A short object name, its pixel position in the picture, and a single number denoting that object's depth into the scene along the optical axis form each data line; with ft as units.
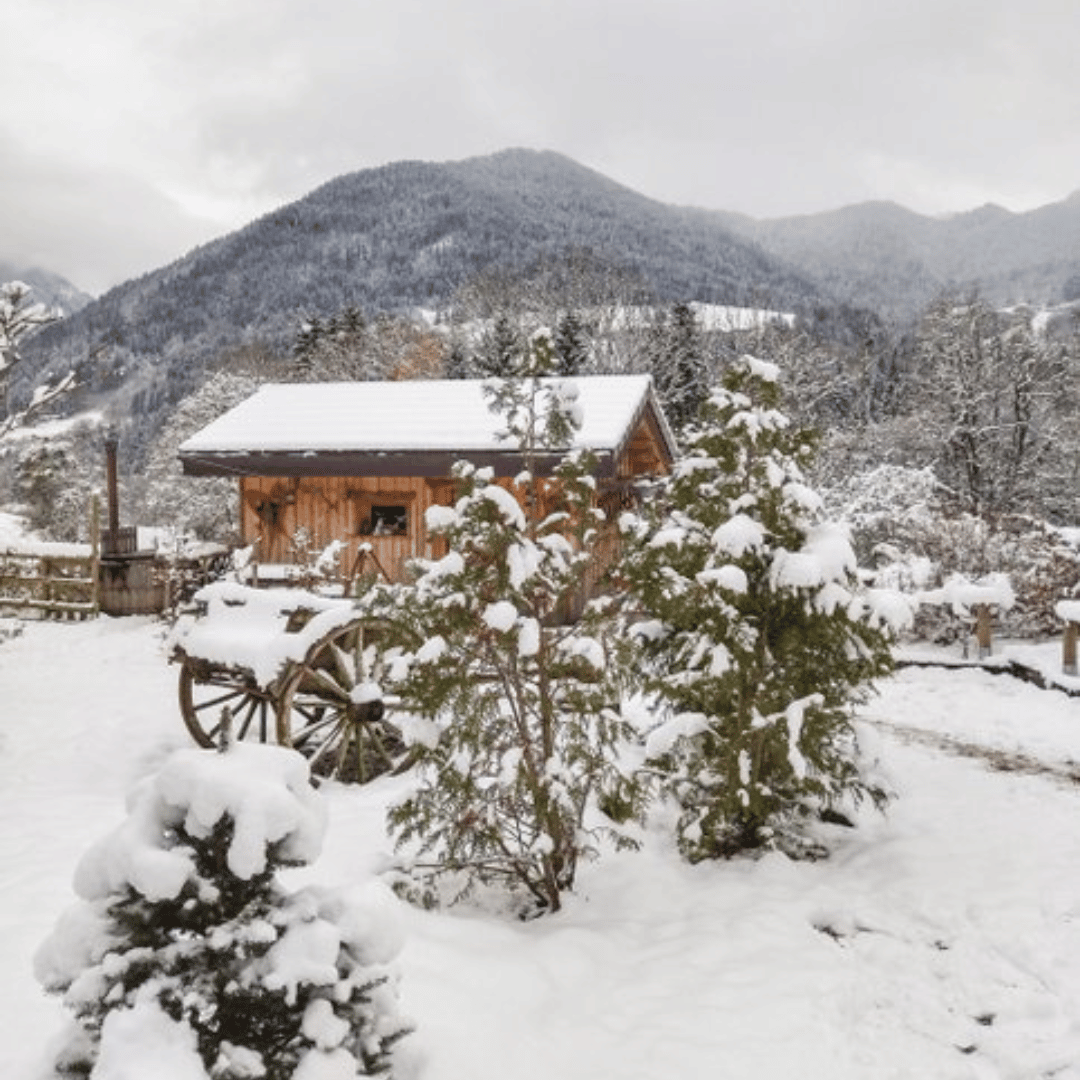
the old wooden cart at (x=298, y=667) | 24.20
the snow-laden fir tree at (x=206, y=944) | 9.02
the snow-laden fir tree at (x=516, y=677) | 17.33
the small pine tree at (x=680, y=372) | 121.80
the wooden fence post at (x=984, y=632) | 42.27
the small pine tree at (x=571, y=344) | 114.93
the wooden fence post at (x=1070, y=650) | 37.78
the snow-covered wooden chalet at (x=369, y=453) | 53.42
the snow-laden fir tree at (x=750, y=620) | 19.62
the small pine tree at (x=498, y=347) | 122.52
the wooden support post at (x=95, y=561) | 56.49
